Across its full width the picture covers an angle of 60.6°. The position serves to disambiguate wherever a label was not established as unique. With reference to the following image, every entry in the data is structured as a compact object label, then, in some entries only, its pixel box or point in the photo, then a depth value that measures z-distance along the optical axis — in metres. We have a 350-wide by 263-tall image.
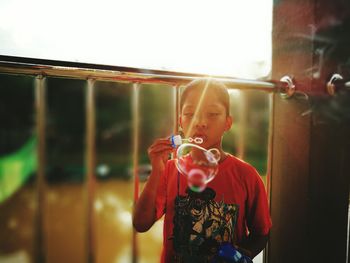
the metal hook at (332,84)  1.71
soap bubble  1.37
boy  1.42
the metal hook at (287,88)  1.79
